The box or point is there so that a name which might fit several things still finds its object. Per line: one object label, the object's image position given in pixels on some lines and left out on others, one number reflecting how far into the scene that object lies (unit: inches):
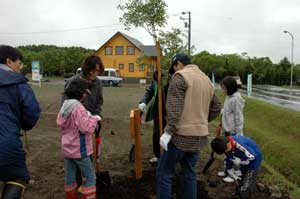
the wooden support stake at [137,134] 122.2
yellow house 1374.9
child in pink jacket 91.9
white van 1079.0
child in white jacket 131.7
